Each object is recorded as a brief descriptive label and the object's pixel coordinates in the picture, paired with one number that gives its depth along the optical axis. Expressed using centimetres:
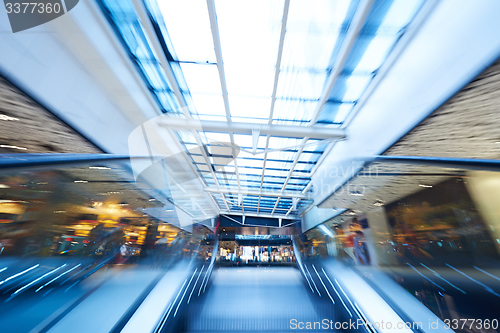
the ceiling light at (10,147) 524
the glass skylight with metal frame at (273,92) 443
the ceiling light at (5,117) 388
